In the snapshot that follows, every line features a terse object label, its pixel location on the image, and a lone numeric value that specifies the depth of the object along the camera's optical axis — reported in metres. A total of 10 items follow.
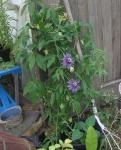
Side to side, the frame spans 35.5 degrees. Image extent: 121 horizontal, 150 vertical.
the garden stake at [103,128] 1.50
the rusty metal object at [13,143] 1.19
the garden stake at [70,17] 1.44
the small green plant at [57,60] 1.39
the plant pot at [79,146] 1.52
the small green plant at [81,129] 1.50
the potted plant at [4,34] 1.53
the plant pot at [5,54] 1.58
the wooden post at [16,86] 1.60
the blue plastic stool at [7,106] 1.57
